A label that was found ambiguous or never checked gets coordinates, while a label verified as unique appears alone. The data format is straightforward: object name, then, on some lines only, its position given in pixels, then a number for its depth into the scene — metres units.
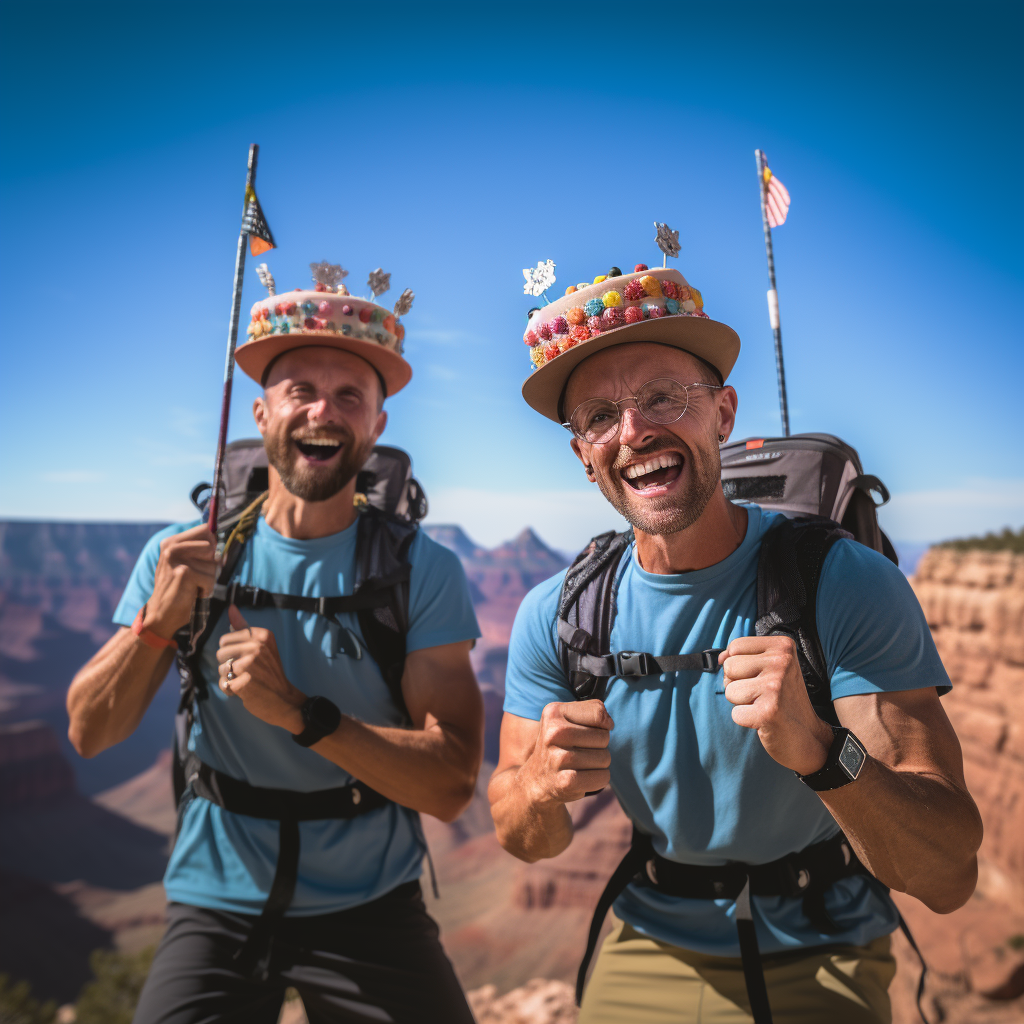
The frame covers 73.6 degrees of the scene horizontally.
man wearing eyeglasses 1.97
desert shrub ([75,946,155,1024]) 34.00
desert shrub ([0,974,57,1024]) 33.03
